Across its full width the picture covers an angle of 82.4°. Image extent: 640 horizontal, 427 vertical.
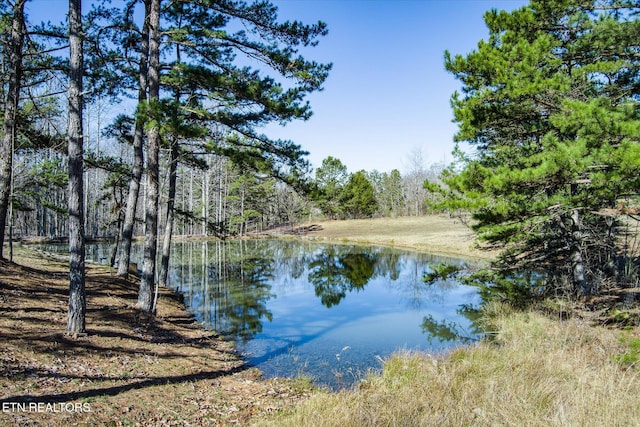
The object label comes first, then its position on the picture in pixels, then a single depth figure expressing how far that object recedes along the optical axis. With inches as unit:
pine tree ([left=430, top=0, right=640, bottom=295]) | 278.4
